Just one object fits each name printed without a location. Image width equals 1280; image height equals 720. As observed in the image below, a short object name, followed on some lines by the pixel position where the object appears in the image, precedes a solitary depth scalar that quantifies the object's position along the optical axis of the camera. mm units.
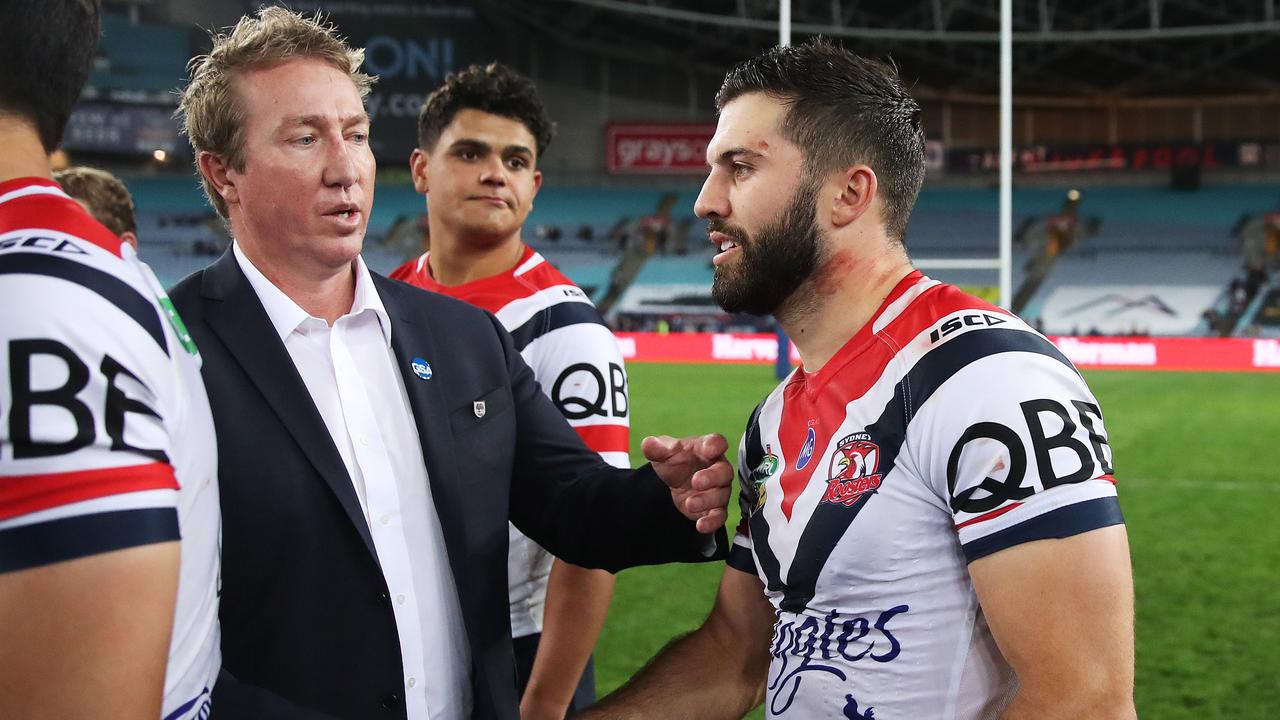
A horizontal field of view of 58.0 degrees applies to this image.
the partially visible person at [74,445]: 955
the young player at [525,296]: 2736
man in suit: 1683
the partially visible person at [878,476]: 1552
